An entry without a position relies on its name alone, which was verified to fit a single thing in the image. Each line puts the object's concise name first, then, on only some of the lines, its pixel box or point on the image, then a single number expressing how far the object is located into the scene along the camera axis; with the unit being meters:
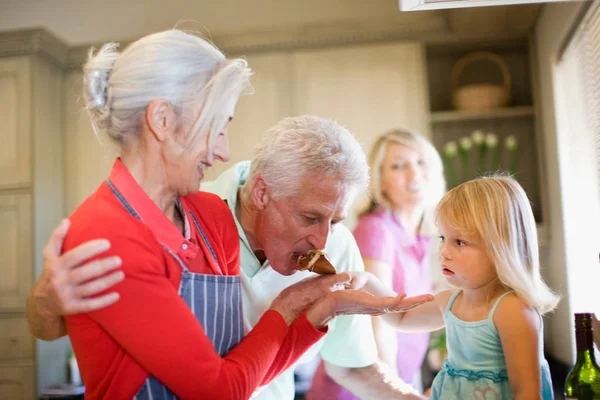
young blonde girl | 0.90
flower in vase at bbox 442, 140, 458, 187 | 2.79
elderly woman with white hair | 0.76
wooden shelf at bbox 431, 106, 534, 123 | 2.75
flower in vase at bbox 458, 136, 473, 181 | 2.81
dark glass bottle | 0.88
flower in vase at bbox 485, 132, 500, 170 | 2.79
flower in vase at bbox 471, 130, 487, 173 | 2.80
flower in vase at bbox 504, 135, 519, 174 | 2.85
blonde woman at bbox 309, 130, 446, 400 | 1.80
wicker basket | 2.75
